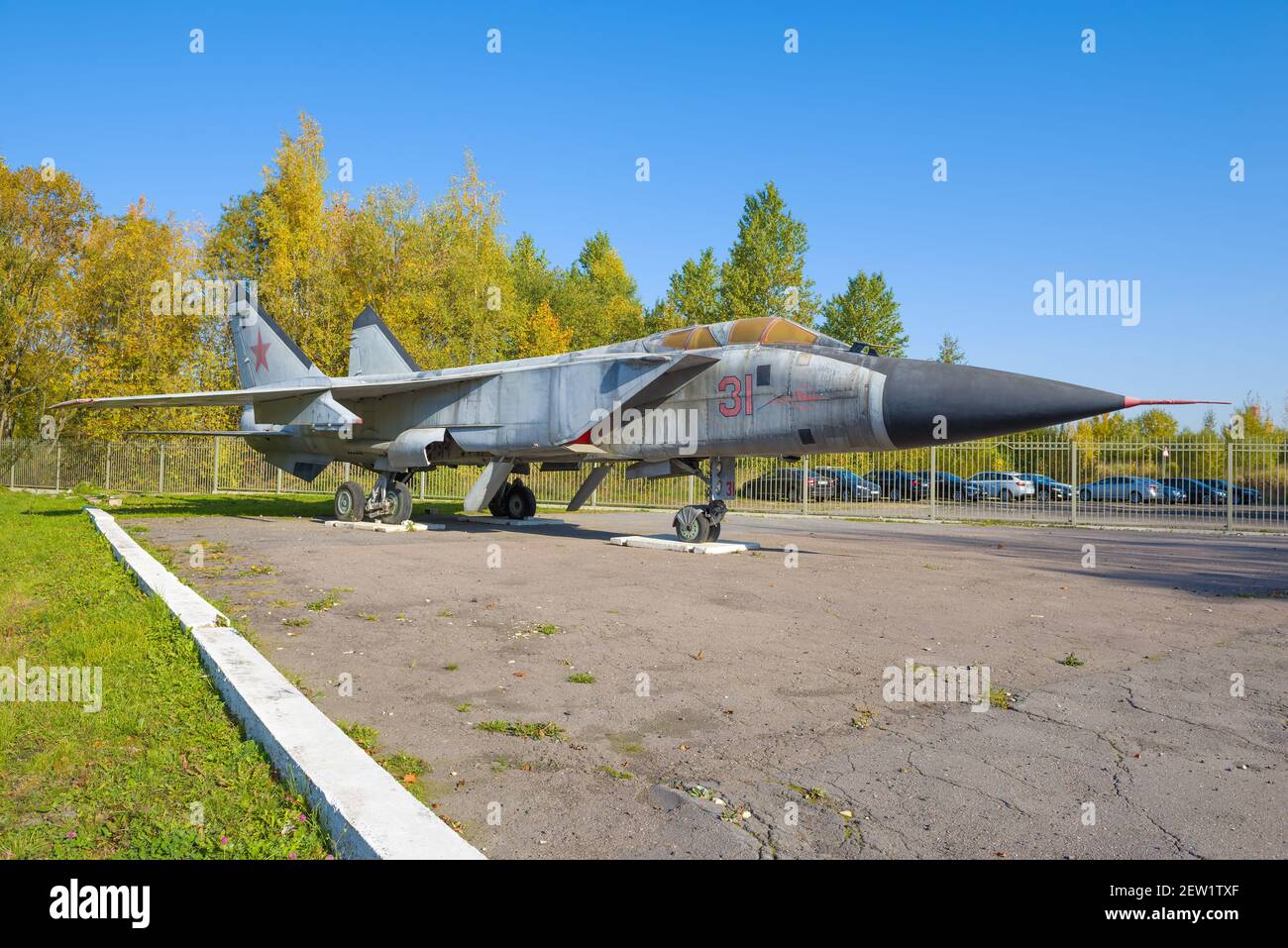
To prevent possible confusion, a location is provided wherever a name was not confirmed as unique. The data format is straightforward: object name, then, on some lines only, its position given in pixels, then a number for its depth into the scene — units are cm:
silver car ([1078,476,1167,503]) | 3053
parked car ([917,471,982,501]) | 2552
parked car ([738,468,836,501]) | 2652
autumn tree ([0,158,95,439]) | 3591
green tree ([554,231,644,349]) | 6103
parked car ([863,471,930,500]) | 2653
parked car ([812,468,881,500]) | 2773
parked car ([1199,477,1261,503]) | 2412
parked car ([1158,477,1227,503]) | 2555
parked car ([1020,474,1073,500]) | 3162
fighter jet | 1002
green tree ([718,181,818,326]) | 4978
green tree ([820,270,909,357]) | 5797
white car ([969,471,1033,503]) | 2720
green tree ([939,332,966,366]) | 6059
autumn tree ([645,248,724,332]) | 5250
